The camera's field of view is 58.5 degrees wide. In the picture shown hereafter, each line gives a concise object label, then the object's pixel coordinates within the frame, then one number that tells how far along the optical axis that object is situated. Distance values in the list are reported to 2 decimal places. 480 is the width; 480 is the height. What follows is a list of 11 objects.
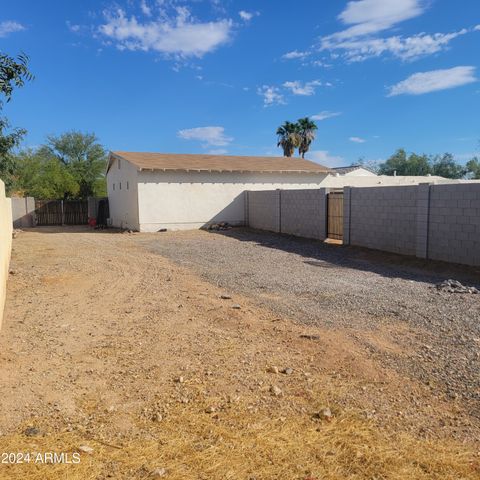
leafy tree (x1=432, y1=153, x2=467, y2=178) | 55.06
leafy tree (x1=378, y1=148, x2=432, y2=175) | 57.72
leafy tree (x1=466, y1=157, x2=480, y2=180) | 52.68
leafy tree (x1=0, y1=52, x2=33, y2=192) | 7.45
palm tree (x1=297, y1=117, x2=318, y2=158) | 43.91
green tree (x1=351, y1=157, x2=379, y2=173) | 67.31
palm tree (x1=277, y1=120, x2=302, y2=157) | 43.22
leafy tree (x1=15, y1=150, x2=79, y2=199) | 30.92
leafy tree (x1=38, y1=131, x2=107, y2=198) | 35.38
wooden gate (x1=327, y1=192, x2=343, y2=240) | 16.11
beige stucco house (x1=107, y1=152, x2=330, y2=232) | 22.34
